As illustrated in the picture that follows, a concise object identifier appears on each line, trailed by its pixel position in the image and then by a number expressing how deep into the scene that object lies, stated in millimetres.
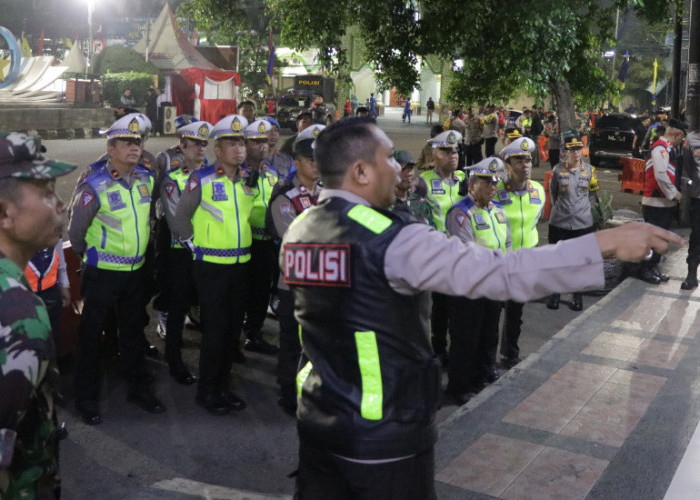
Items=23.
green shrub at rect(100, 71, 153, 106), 34969
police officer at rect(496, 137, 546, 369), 7477
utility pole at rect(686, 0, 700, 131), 13352
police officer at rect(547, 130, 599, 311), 9406
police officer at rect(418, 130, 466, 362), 7711
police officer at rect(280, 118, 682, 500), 2594
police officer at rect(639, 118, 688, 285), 10008
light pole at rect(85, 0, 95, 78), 37712
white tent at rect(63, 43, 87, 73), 41625
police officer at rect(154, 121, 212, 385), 6965
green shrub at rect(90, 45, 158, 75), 39531
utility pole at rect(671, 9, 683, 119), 16400
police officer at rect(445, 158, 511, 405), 6664
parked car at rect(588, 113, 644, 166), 26297
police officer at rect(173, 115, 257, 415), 6242
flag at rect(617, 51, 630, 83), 33031
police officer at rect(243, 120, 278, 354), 7637
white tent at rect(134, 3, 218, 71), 36156
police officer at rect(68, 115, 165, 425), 6004
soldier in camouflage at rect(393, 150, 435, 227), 6793
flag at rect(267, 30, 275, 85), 34431
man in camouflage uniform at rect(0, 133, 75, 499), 2062
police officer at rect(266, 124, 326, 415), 6227
